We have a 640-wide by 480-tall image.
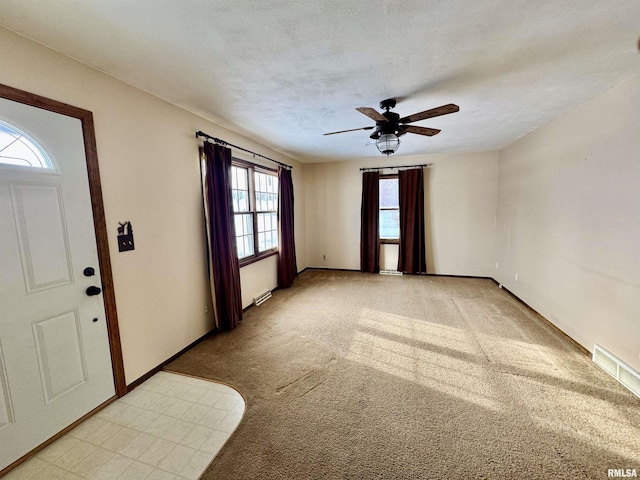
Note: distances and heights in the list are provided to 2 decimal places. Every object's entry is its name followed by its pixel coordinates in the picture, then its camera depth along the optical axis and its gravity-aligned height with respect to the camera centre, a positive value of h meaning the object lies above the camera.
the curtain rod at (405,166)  5.20 +0.89
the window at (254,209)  3.70 +0.10
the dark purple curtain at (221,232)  2.89 -0.18
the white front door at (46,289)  1.49 -0.43
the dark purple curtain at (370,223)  5.48 -0.26
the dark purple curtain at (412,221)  5.21 -0.24
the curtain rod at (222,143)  2.81 +0.91
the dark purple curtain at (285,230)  4.62 -0.30
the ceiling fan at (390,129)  2.32 +0.78
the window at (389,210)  5.49 +0.00
